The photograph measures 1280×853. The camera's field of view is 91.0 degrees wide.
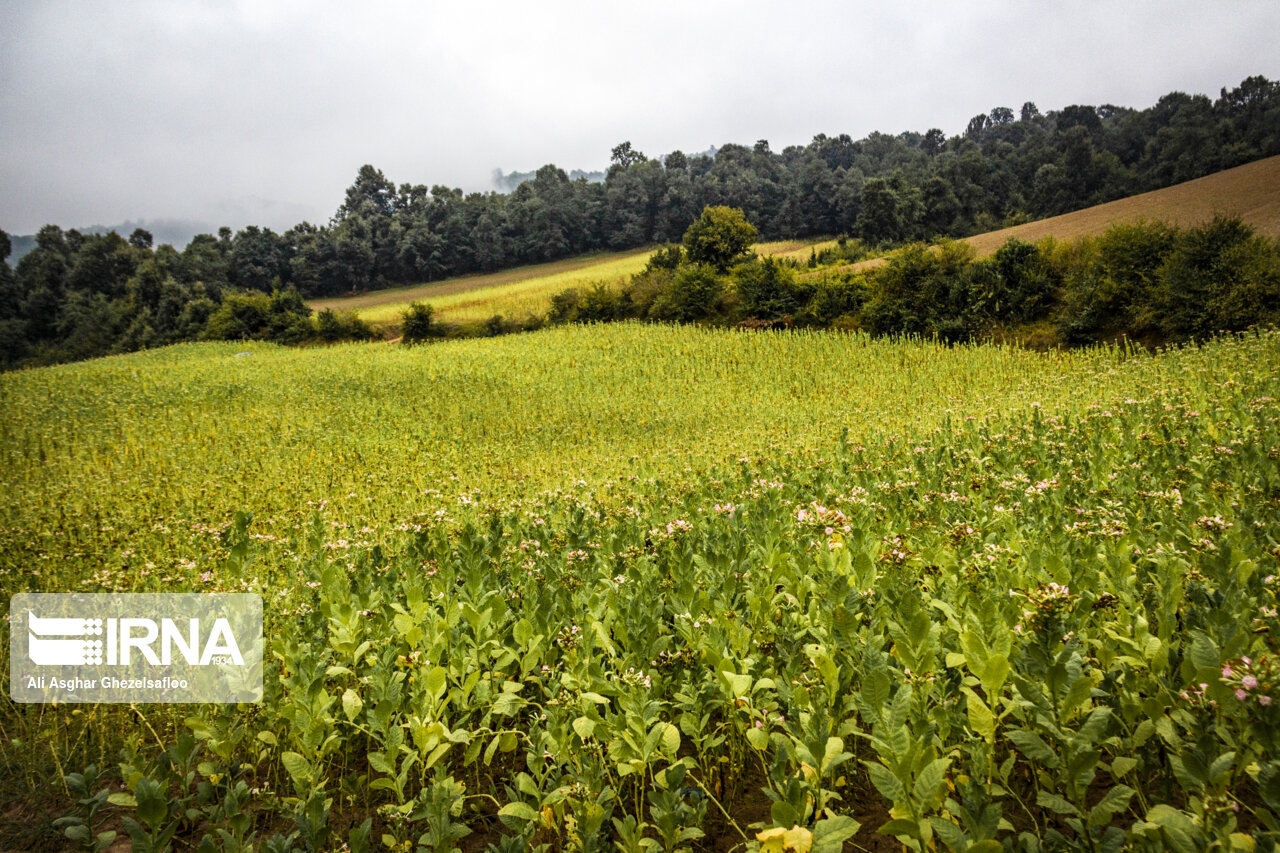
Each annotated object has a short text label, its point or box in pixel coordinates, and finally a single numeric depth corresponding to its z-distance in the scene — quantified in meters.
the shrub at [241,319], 42.19
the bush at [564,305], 36.34
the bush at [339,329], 38.84
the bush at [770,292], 28.62
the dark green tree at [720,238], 35.59
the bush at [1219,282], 16.84
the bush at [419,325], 35.31
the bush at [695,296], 31.58
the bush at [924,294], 23.73
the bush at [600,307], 35.00
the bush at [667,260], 38.66
